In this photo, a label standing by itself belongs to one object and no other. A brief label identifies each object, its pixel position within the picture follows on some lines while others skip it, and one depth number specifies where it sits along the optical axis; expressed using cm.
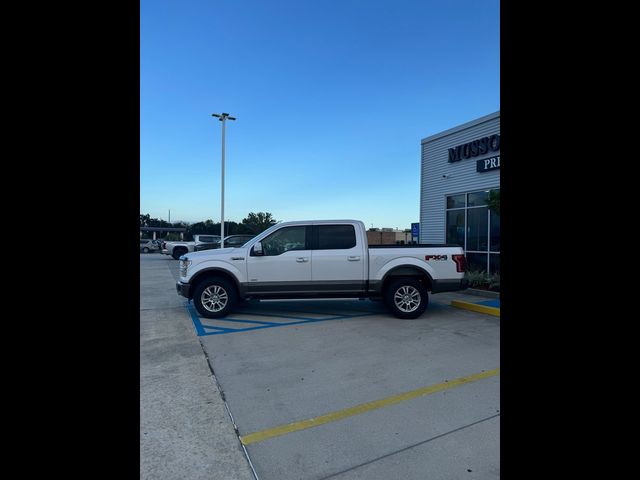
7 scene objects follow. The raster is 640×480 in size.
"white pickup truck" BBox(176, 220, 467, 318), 756
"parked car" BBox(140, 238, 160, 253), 3748
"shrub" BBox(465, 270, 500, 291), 1102
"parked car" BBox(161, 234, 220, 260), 2533
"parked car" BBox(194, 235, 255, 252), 2238
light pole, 1948
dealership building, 1264
